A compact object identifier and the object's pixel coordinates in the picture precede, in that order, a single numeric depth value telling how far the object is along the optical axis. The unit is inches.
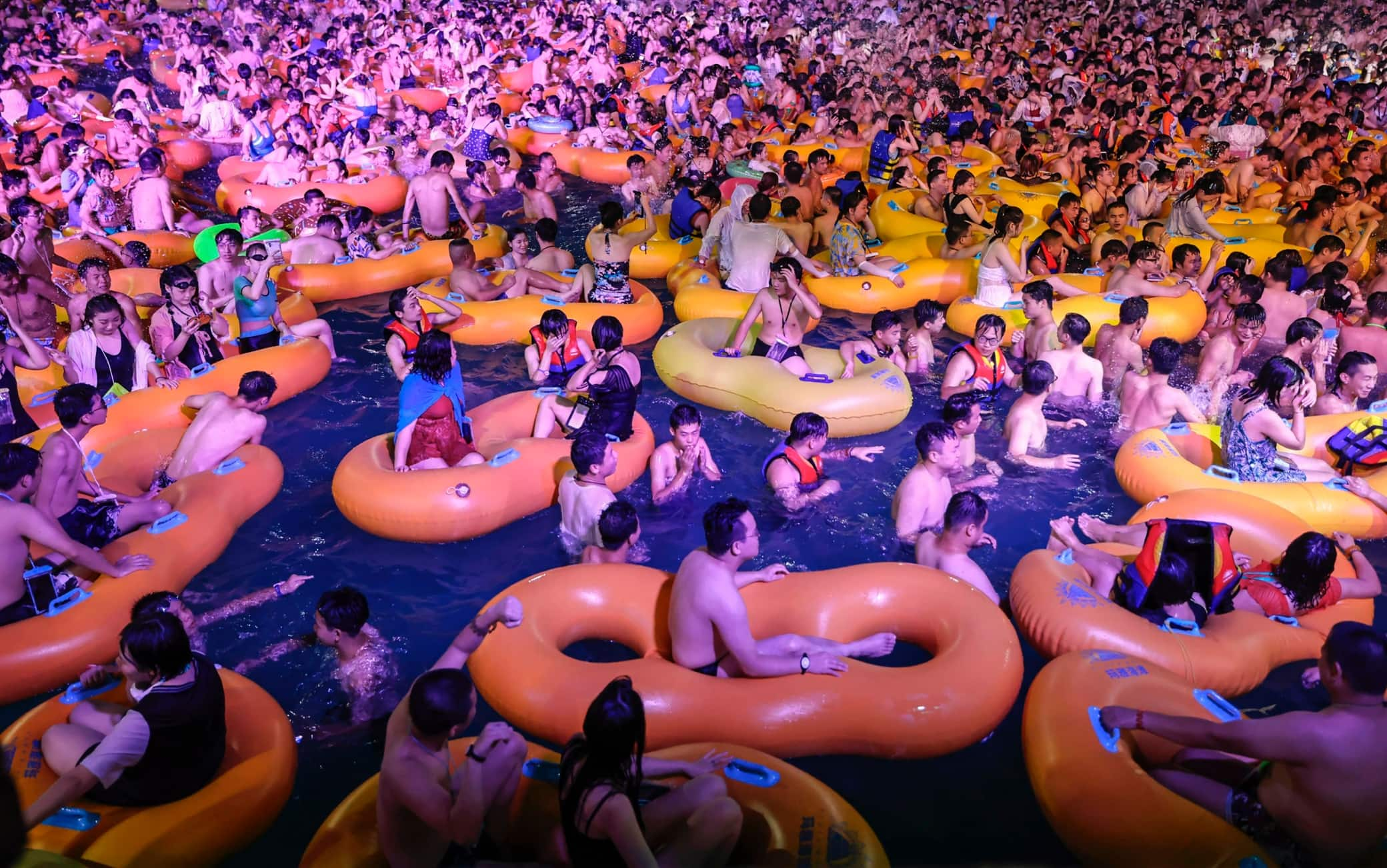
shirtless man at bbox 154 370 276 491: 225.9
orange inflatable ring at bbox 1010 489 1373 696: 164.6
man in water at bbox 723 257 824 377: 271.1
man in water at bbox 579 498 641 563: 185.0
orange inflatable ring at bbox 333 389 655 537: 211.9
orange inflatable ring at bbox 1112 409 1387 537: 211.8
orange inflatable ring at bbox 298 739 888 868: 124.4
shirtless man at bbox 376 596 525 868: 116.2
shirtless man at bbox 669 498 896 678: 155.3
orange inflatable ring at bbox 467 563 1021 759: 152.6
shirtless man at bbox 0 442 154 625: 168.2
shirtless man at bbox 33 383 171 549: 188.9
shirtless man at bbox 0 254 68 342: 267.9
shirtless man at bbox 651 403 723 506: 223.9
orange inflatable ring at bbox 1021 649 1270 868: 127.6
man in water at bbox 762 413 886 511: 215.5
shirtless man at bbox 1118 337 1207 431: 233.9
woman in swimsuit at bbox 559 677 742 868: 109.1
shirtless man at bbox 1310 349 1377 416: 228.1
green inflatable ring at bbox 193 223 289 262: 360.8
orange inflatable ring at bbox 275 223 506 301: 347.3
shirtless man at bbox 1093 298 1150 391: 257.8
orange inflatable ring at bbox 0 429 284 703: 169.2
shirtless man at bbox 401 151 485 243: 378.6
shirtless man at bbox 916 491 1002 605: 181.6
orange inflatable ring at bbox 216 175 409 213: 439.8
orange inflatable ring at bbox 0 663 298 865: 128.6
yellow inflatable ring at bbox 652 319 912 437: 254.5
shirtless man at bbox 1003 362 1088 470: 231.0
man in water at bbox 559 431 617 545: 197.0
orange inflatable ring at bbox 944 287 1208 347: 301.6
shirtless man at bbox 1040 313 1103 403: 253.6
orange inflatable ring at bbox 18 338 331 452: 244.1
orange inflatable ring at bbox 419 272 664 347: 312.7
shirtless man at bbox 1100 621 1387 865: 118.0
